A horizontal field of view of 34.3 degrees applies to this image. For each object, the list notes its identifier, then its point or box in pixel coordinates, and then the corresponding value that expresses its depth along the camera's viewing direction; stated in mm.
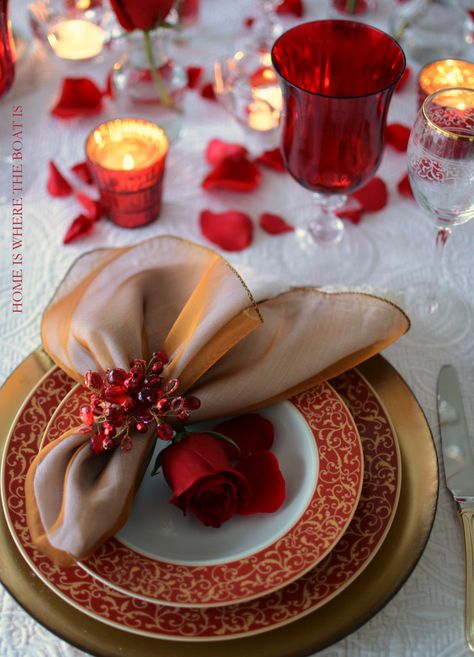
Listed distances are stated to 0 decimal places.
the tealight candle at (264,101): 958
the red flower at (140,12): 814
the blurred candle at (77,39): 1050
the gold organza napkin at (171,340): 541
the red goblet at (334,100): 711
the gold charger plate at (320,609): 508
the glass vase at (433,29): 1050
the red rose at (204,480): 533
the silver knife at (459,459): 565
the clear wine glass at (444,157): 639
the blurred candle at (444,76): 828
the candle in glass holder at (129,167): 825
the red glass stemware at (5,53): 838
